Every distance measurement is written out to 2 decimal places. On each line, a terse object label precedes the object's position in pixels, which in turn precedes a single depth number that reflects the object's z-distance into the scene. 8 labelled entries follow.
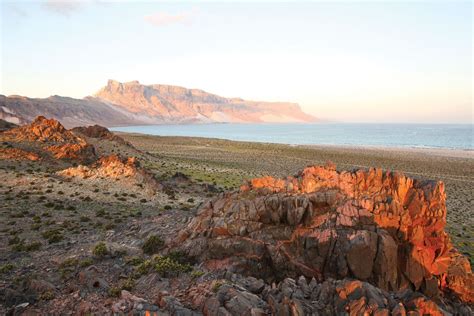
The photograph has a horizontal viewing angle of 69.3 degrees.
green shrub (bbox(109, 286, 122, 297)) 12.60
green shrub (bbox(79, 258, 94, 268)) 15.67
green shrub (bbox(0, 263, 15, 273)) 15.40
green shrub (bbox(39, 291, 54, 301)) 12.79
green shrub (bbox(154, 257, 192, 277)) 14.14
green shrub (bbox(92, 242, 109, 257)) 16.66
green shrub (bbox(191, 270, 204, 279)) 13.66
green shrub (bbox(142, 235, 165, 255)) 17.30
